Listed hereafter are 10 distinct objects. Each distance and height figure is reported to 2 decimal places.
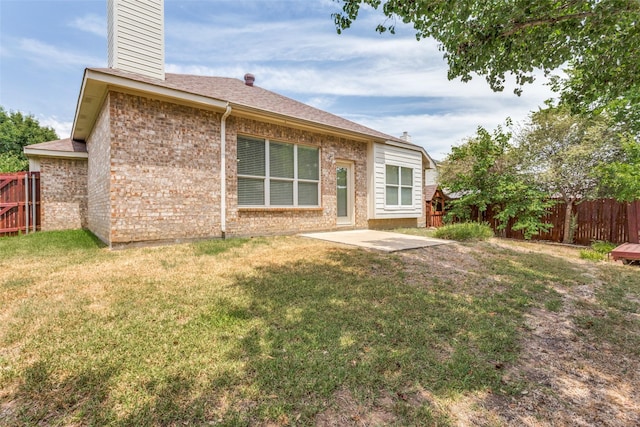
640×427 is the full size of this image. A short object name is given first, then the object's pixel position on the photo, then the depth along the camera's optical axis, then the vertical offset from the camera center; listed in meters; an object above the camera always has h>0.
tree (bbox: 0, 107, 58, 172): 24.48 +6.54
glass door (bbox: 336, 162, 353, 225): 10.26 +0.48
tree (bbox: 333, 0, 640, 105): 4.14 +2.73
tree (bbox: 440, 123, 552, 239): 12.33 +1.06
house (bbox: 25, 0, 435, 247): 6.11 +1.31
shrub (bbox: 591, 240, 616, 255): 9.13 -1.27
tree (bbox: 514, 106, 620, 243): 11.38 +2.29
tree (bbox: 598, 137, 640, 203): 9.20 +1.05
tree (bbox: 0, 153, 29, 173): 18.28 +3.06
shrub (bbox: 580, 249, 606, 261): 7.72 -1.29
